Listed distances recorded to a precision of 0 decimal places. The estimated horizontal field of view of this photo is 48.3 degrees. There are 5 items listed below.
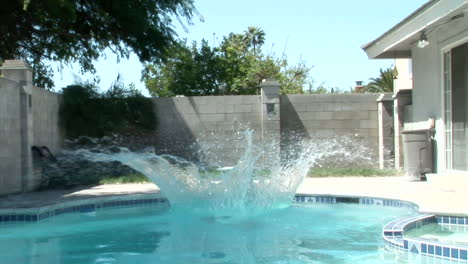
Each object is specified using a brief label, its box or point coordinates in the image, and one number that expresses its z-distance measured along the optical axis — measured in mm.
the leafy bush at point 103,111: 12203
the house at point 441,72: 8797
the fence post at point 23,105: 9680
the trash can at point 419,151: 10250
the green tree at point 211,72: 17750
